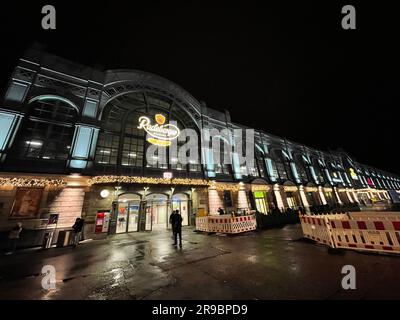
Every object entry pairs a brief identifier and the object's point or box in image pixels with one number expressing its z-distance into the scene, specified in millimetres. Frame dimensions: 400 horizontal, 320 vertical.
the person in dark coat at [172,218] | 8602
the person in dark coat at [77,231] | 9711
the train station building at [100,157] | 10844
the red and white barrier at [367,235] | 5090
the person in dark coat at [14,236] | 8956
